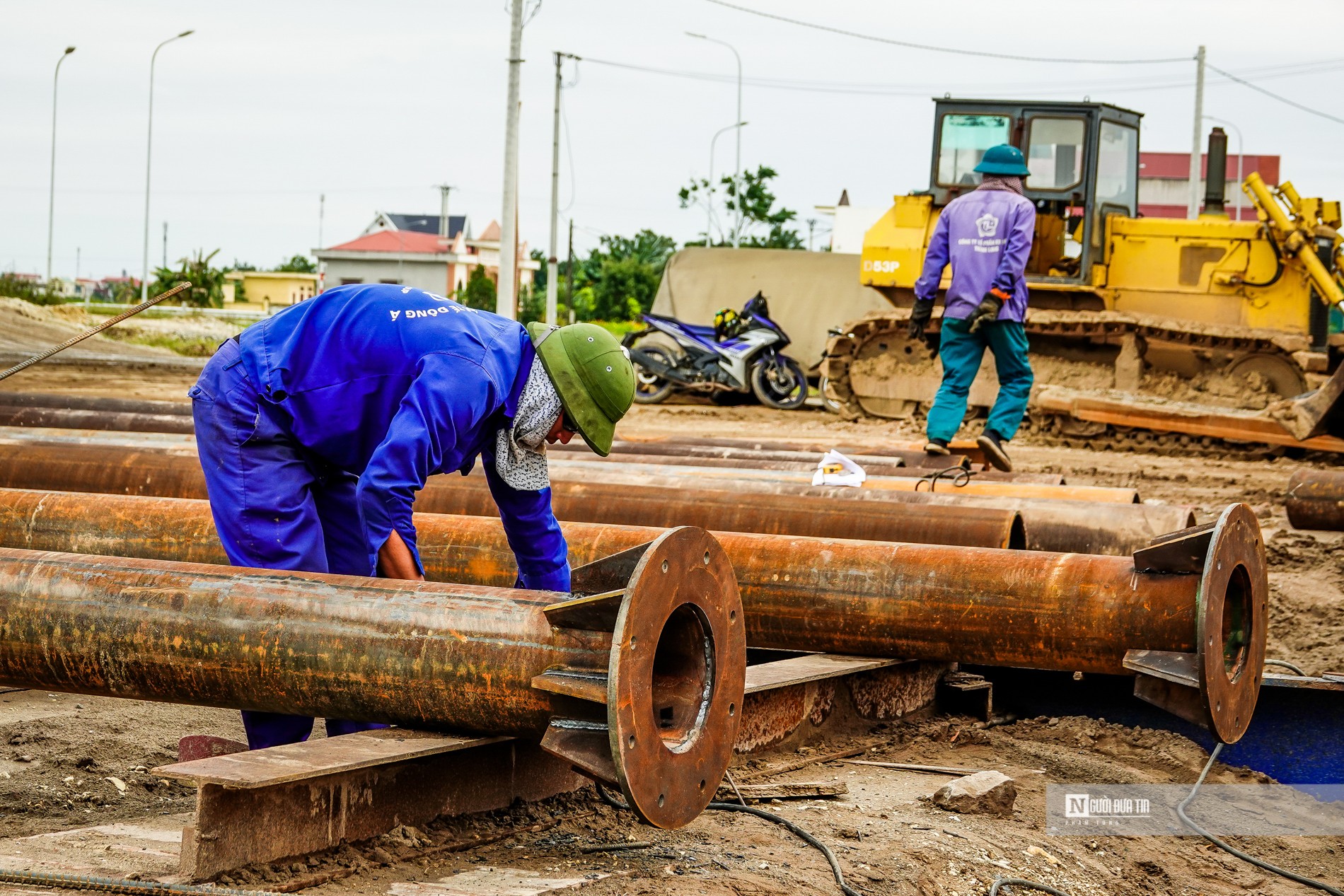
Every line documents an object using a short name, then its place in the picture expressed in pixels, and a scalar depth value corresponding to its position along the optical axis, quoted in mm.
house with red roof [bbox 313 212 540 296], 75562
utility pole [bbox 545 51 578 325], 34062
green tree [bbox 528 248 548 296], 74844
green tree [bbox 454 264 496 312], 54281
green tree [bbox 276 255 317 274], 80875
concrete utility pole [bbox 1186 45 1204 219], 35156
